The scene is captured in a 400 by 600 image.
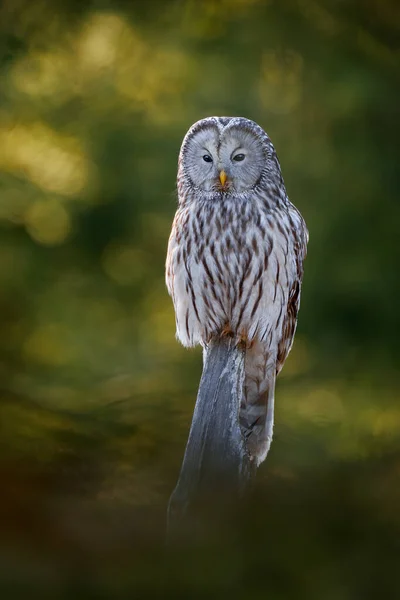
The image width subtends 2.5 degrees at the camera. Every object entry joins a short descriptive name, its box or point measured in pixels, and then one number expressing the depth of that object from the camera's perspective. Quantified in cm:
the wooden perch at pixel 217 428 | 1449
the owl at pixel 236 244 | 1502
